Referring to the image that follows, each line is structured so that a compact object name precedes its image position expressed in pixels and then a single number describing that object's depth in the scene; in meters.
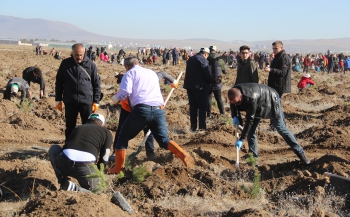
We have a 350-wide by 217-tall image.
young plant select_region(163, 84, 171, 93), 19.01
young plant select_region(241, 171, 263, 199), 6.56
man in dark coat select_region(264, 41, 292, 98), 10.30
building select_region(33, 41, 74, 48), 103.50
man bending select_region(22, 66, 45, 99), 14.69
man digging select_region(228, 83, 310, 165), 7.35
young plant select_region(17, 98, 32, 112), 13.80
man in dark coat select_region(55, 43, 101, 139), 7.88
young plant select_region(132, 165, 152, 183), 6.77
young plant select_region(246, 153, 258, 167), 7.68
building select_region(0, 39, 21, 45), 113.57
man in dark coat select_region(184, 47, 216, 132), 10.91
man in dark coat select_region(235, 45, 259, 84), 10.20
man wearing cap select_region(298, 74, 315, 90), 18.73
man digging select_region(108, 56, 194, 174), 7.07
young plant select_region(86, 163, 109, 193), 5.71
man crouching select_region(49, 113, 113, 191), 6.22
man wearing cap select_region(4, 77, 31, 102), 14.33
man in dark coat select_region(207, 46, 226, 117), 11.64
